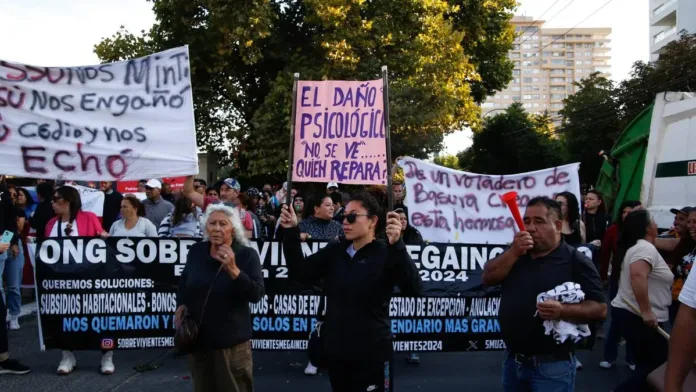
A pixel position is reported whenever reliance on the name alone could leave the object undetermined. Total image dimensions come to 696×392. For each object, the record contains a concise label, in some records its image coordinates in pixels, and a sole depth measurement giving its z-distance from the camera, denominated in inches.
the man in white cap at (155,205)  372.5
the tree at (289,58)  829.8
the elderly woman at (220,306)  162.9
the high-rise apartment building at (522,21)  7485.2
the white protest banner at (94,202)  402.0
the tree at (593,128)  1247.5
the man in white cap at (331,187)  439.6
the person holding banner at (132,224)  281.3
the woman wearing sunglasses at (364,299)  149.7
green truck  370.9
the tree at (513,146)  1343.5
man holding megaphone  145.4
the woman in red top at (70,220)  271.3
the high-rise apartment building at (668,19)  2047.2
